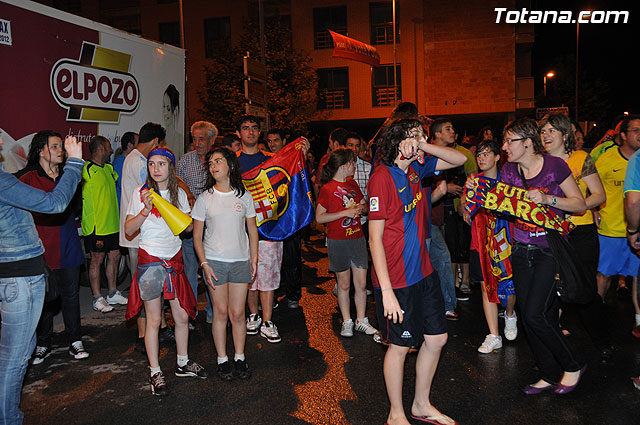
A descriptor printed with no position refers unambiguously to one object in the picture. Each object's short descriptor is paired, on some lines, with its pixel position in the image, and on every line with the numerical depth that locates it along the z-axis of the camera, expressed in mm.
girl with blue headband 4602
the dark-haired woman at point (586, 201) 4777
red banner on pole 17969
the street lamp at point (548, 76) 43575
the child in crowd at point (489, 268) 5172
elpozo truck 5988
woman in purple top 4215
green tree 23969
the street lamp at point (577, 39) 34494
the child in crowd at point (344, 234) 6000
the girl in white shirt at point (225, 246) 4801
